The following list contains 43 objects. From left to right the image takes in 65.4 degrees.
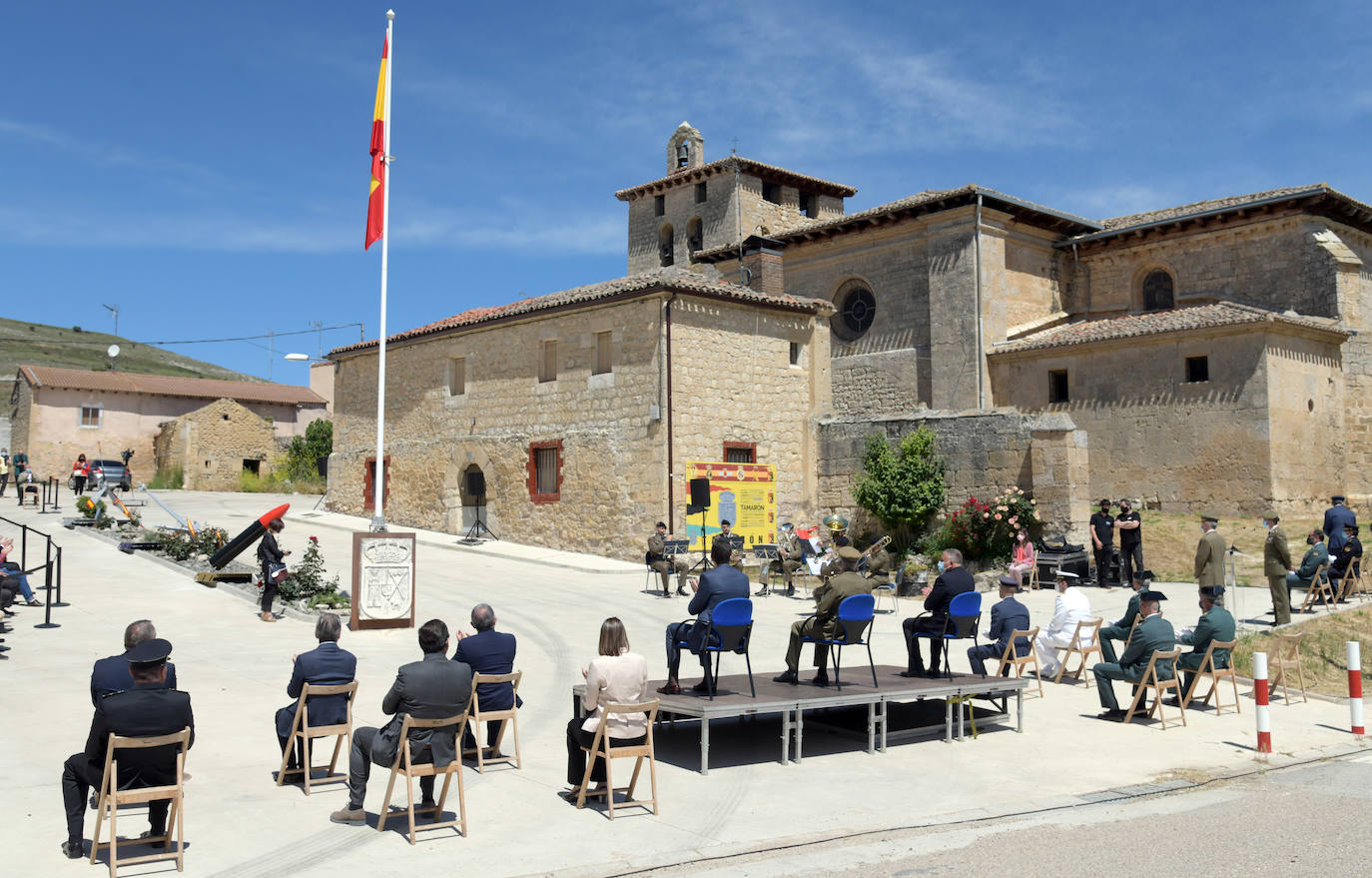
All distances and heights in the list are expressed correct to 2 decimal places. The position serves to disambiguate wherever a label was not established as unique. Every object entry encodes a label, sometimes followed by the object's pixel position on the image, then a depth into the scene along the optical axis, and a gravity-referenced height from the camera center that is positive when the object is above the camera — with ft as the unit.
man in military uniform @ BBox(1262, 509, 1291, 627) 46.08 -3.49
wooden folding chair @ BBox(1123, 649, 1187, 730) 32.14 -5.88
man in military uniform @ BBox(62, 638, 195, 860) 18.52 -4.09
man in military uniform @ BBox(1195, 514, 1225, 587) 45.60 -2.92
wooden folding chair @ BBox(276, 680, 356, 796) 22.93 -5.10
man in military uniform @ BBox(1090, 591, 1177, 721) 32.63 -5.02
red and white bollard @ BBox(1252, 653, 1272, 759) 28.55 -5.93
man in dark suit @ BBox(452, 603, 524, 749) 24.82 -3.77
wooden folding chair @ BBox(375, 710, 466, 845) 20.52 -5.39
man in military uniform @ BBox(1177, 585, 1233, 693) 33.55 -4.47
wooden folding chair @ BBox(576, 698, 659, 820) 22.38 -5.50
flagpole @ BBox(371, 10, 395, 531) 47.98 +4.74
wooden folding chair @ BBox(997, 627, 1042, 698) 34.68 -5.55
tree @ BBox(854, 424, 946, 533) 71.72 +0.41
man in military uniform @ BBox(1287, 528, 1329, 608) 49.98 -3.47
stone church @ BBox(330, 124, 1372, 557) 71.82 +9.12
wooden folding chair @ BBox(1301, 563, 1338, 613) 49.52 -4.70
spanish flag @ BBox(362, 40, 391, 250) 51.24 +15.68
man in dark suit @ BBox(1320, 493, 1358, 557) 51.85 -1.65
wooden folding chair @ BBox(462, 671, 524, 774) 24.47 -5.21
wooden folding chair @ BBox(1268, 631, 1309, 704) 35.27 -5.81
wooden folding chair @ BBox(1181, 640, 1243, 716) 33.50 -5.88
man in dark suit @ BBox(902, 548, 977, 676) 31.73 -3.69
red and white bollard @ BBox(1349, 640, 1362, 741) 31.89 -5.95
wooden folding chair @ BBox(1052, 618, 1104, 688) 36.55 -5.44
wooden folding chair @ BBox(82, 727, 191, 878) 17.88 -5.10
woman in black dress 45.78 -3.01
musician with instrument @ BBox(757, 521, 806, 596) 60.18 -3.99
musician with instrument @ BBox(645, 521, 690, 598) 57.16 -3.74
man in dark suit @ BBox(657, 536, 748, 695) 27.32 -2.96
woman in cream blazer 23.08 -4.28
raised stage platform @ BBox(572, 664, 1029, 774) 25.86 -5.44
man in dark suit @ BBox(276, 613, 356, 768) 23.20 -3.93
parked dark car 114.44 +2.15
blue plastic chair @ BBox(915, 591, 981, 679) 31.50 -3.76
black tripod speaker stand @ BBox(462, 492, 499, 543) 81.00 -2.89
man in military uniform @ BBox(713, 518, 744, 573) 60.44 -2.55
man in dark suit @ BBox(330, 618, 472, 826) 20.88 -4.34
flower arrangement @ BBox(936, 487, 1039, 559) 66.13 -2.14
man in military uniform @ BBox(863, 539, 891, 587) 34.58 -2.68
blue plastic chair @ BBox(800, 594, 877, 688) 28.96 -3.44
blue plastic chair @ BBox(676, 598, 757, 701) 27.09 -3.46
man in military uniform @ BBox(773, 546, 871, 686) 29.73 -3.63
